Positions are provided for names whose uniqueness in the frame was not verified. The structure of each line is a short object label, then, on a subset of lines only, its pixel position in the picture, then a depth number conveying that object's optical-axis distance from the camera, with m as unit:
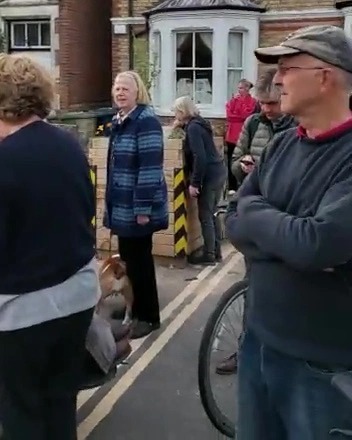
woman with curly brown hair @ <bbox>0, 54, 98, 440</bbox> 2.71
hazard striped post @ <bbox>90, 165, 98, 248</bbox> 7.10
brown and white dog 4.58
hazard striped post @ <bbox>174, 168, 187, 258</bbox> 7.52
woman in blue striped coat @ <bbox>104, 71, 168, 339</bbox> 5.02
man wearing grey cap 2.07
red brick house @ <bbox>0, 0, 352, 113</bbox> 15.73
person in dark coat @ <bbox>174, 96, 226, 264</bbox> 7.22
